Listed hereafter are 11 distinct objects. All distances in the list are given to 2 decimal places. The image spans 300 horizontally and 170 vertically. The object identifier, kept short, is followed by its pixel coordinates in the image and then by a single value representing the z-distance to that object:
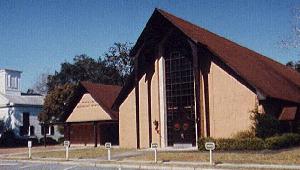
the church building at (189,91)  29.97
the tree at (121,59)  78.00
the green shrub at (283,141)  26.53
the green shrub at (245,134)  28.42
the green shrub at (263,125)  28.06
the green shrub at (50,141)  55.12
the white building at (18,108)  56.03
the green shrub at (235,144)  26.80
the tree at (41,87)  101.56
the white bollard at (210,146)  19.91
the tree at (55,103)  54.38
